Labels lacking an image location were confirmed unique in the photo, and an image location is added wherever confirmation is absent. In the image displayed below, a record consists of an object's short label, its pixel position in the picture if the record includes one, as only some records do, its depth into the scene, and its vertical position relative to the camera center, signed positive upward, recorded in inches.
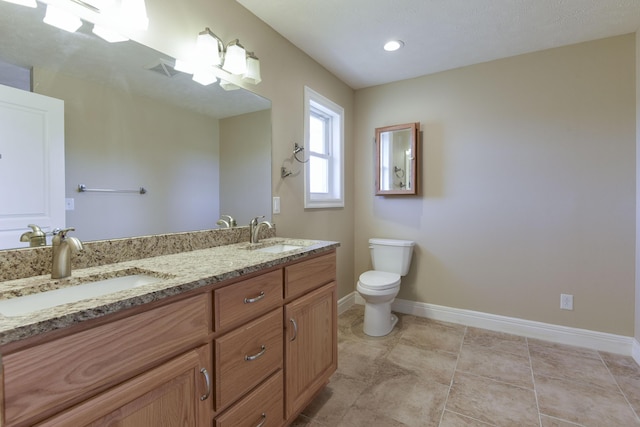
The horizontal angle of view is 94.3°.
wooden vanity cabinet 25.5 -18.2
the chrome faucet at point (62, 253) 39.8 -6.5
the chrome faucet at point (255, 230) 74.1 -6.1
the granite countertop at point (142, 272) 25.1 -9.5
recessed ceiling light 88.4 +48.6
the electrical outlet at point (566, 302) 90.8 -29.9
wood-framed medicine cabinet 109.3 +17.5
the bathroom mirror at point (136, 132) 44.7 +14.6
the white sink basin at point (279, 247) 73.3 -10.6
